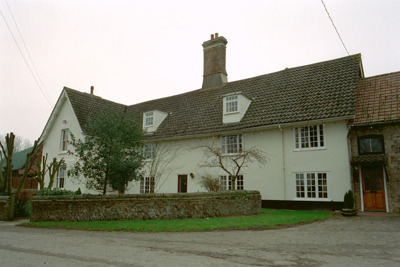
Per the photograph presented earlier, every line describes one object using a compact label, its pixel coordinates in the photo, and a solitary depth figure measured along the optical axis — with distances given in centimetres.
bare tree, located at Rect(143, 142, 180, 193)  2397
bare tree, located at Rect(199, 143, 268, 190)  1922
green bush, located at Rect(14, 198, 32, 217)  1742
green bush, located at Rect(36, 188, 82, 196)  1720
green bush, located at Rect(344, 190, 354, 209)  1516
